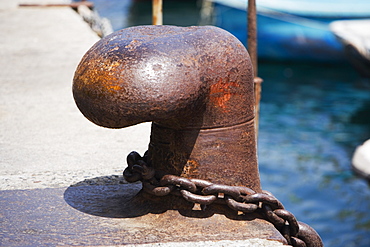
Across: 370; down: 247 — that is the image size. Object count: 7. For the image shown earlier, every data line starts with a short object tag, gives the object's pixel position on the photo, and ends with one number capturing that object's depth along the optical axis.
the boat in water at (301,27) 17.34
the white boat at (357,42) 14.45
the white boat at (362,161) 9.17
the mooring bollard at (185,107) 1.84
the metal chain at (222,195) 1.90
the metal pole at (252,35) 4.73
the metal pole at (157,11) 5.54
